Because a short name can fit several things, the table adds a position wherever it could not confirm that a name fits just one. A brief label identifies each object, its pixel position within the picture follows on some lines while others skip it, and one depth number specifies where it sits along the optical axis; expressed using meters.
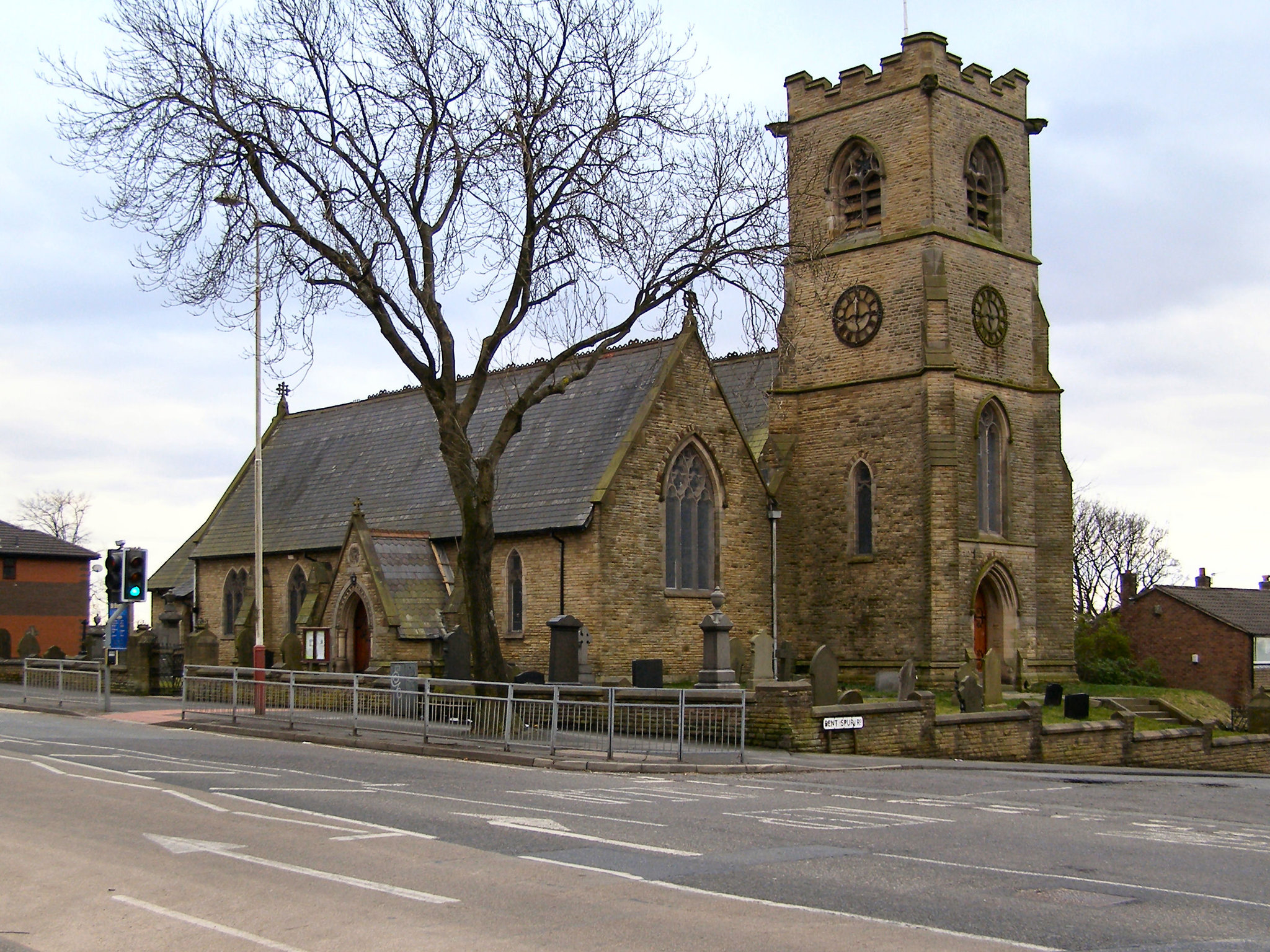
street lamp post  24.56
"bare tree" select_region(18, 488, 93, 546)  96.50
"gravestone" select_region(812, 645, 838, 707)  24.73
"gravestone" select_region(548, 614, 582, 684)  26.47
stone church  31.47
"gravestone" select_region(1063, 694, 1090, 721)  29.67
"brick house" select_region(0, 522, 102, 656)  66.44
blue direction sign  36.28
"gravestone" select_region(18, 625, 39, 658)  44.72
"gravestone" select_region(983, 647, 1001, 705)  29.61
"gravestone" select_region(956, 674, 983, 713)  27.44
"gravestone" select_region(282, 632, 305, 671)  35.06
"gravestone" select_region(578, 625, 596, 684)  29.27
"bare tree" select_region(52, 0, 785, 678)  22.34
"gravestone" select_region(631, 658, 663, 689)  26.23
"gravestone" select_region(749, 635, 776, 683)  28.00
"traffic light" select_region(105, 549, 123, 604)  24.81
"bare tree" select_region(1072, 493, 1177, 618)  75.38
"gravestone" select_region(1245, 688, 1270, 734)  37.41
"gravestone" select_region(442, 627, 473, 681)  27.67
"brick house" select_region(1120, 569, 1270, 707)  49.31
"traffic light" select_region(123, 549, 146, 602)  24.86
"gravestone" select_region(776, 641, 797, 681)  30.91
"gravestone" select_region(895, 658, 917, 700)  25.97
